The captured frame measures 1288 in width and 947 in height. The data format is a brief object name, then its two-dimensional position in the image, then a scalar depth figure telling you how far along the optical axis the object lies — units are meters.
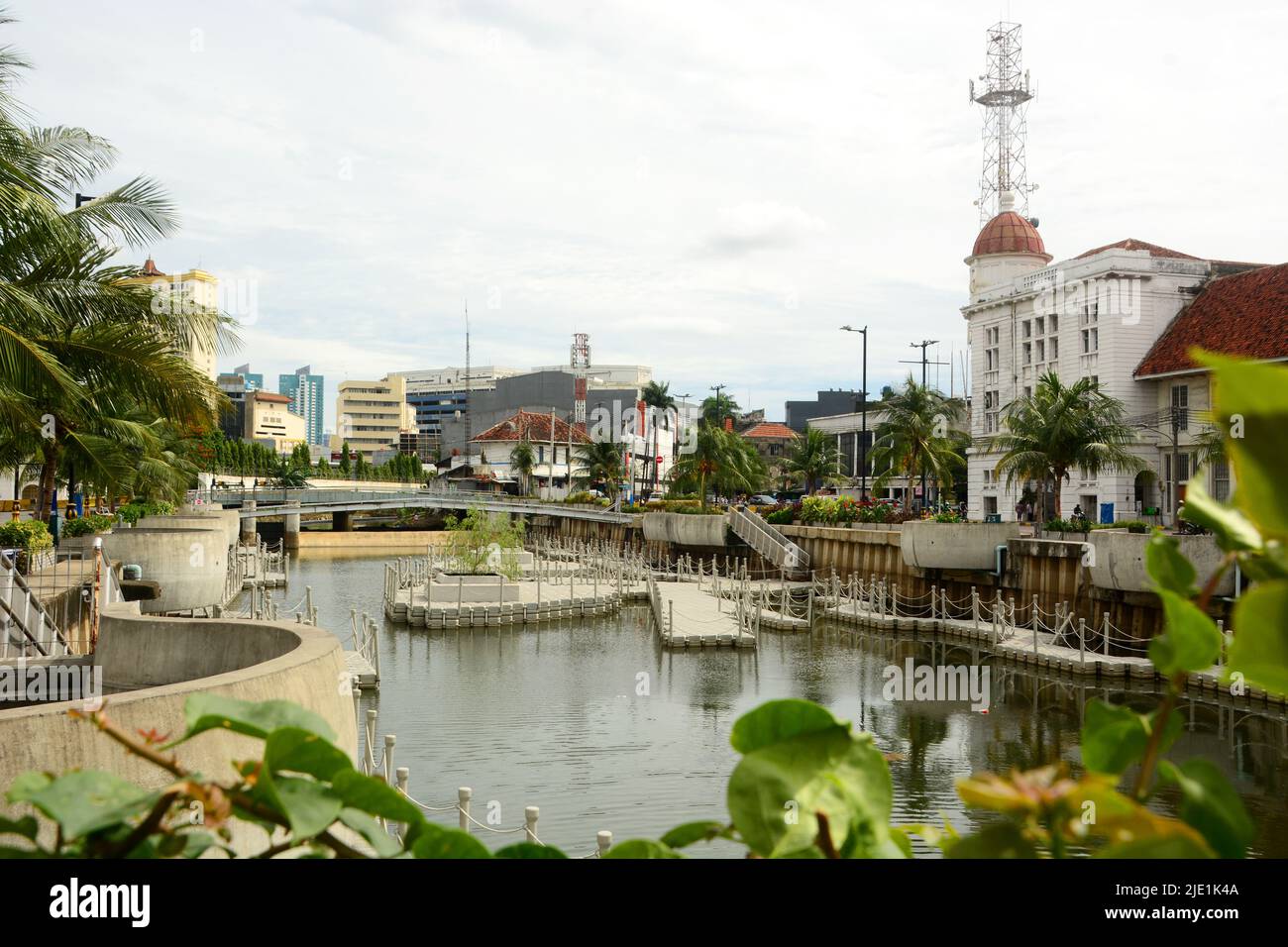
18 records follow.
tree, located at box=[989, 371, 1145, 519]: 34.16
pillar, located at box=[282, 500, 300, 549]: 75.75
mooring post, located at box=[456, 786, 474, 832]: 10.38
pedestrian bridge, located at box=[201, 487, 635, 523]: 72.06
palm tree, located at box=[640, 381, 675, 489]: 107.25
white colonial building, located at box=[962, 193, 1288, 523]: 44.00
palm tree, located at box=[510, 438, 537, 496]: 97.94
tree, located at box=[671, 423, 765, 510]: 62.72
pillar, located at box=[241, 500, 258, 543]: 71.69
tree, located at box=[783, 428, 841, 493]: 77.31
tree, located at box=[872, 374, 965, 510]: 46.38
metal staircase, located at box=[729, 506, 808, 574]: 49.32
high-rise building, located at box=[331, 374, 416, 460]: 180.38
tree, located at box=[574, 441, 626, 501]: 89.50
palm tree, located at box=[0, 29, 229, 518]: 12.55
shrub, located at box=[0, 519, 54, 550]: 19.49
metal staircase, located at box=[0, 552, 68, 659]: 12.48
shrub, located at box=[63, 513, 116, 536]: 26.55
